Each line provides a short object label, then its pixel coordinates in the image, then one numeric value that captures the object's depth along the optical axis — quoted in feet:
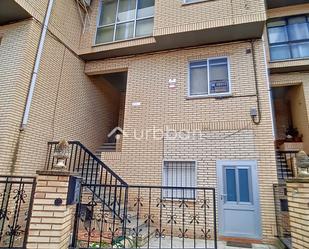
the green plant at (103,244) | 14.73
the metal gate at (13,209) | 15.80
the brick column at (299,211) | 10.26
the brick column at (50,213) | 8.90
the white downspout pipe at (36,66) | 18.64
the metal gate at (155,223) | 15.71
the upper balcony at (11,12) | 18.66
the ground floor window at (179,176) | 20.67
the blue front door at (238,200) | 18.26
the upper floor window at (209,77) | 22.41
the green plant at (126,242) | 14.22
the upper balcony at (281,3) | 28.81
